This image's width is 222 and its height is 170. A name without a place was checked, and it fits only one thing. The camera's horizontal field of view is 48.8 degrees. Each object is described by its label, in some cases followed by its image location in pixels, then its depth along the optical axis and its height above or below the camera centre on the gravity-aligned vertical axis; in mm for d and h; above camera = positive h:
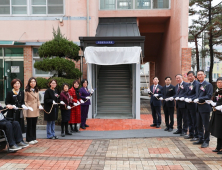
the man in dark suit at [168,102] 8250 -820
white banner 10195 +987
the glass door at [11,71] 12883 +404
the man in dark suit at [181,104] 7547 -791
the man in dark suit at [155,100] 8852 -813
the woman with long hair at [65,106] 7578 -850
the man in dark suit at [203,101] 6285 -603
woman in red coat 8000 -943
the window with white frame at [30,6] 12852 +3815
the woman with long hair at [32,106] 6676 -792
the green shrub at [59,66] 9312 +491
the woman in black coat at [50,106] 7188 -818
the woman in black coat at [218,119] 5719 -966
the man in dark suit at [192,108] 7127 -880
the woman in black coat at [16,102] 6113 -584
